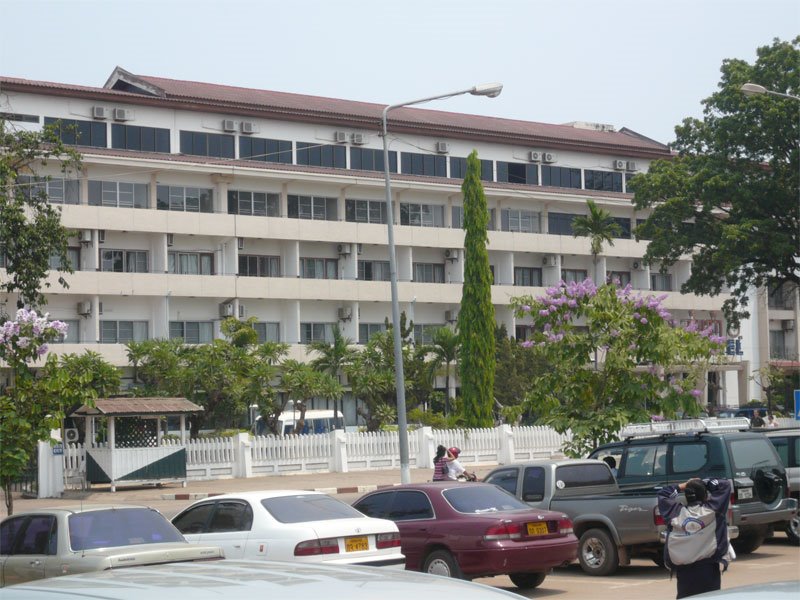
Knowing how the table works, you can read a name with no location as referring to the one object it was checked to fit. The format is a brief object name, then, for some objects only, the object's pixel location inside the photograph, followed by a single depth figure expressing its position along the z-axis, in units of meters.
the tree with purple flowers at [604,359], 26.86
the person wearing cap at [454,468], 23.34
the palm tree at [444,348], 58.00
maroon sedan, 14.52
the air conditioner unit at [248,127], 57.72
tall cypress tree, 52.44
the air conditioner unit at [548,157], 67.44
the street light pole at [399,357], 28.12
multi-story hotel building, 53.38
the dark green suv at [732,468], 17.66
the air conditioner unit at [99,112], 53.34
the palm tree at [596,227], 64.81
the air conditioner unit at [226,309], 56.91
